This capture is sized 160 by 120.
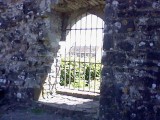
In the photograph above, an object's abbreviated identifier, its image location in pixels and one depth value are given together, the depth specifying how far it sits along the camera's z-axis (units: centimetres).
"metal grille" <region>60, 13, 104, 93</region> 635
